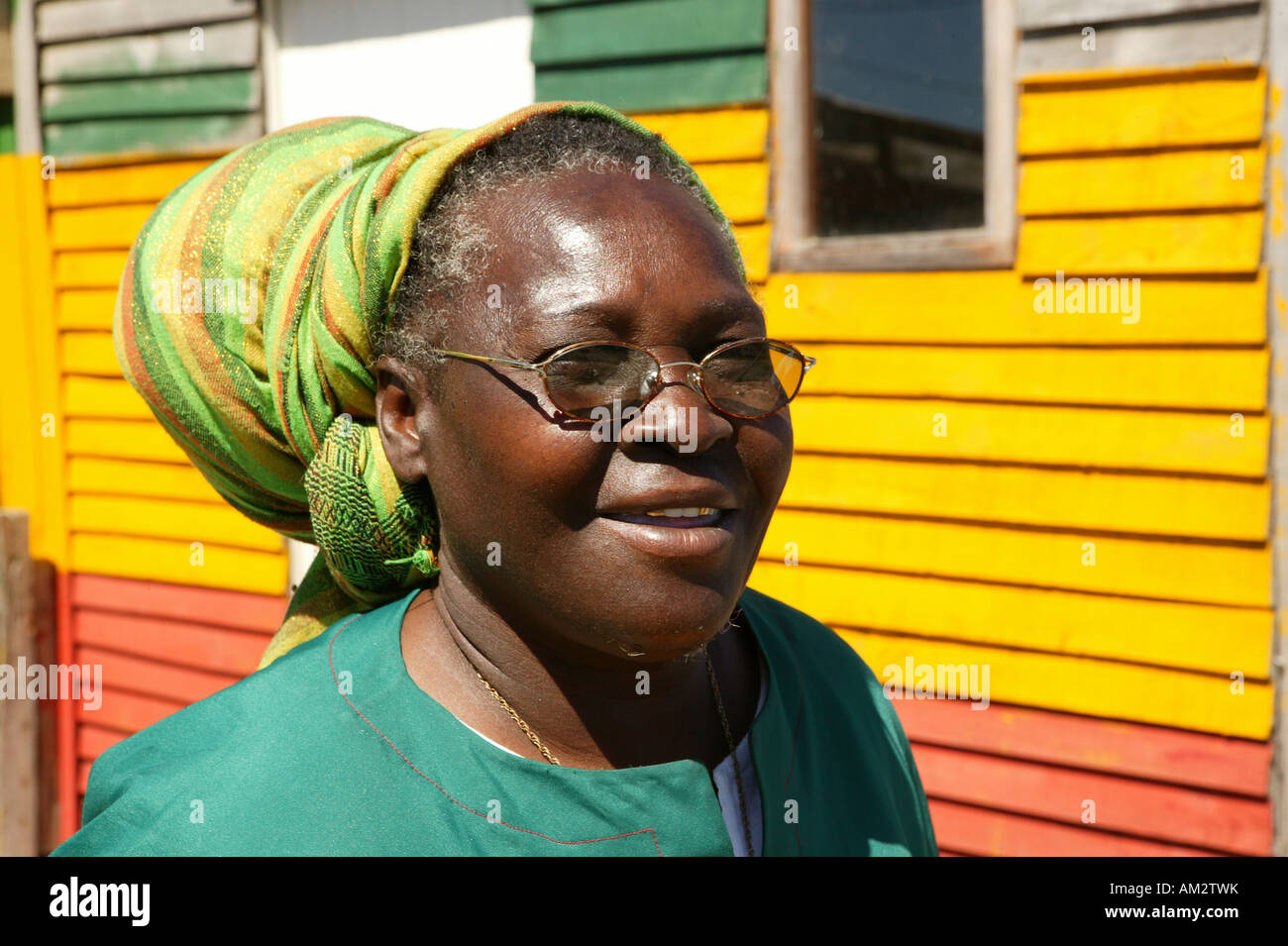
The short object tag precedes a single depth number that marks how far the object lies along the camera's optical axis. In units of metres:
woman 1.36
